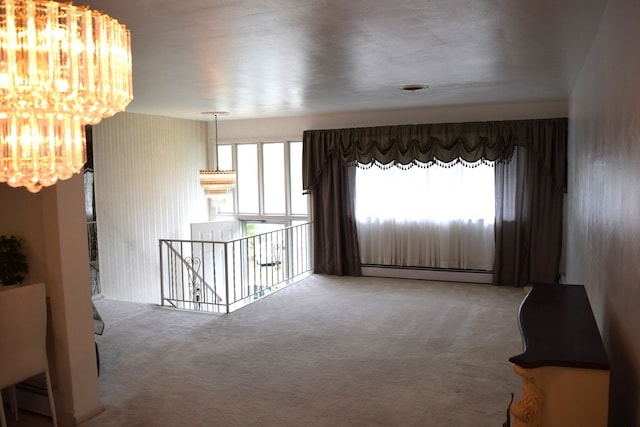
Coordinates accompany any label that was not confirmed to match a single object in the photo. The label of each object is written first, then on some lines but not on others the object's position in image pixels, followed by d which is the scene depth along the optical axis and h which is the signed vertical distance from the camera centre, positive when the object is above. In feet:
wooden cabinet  5.59 -2.28
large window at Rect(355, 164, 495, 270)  22.12 -1.75
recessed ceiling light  15.88 +2.76
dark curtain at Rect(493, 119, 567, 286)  20.20 -1.29
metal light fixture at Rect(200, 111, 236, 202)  22.63 -0.16
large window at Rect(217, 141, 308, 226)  25.84 -0.21
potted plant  10.81 -1.68
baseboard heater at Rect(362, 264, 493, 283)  22.32 -4.30
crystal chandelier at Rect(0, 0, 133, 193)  5.60 +1.09
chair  9.47 -2.82
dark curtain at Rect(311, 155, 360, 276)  24.06 -1.91
